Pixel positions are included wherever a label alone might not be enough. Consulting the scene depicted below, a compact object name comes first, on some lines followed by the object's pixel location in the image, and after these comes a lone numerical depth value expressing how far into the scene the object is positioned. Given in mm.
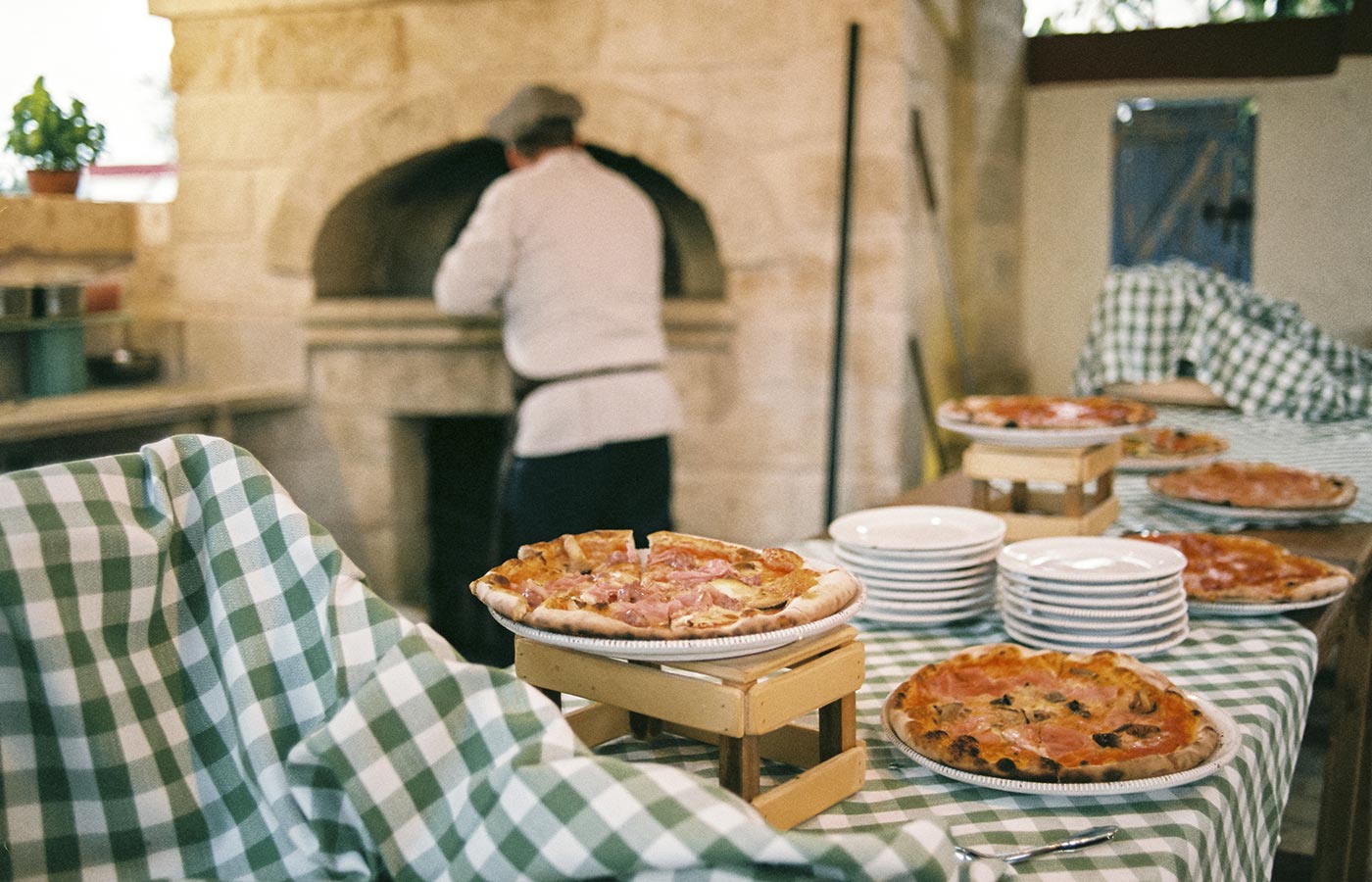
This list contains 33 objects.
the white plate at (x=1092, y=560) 1465
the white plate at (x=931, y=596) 1571
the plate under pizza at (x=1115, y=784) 1058
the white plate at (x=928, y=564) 1566
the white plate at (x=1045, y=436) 1810
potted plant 3607
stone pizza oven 3852
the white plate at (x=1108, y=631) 1463
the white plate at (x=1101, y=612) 1458
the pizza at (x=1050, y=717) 1085
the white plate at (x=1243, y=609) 1595
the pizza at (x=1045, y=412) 1881
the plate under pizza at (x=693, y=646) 981
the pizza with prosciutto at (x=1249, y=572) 1618
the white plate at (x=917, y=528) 1605
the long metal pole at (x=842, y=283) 3703
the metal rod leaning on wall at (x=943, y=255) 4094
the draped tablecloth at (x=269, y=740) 819
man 3160
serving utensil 965
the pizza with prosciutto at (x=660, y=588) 1013
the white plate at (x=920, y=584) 1569
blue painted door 4926
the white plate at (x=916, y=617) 1569
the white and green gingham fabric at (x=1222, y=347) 3383
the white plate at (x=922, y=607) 1570
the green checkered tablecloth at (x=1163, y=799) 1008
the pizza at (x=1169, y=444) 2609
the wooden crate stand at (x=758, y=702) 990
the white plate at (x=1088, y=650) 1456
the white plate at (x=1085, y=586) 1449
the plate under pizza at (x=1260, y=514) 2104
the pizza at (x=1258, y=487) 2127
